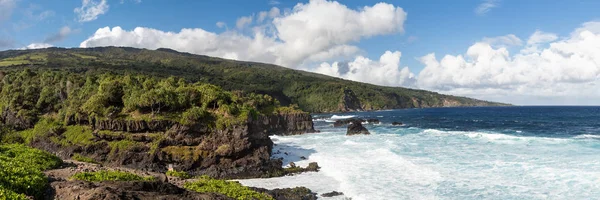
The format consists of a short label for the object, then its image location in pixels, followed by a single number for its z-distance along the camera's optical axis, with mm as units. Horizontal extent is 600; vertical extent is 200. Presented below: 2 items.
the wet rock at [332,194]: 27275
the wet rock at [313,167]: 36094
